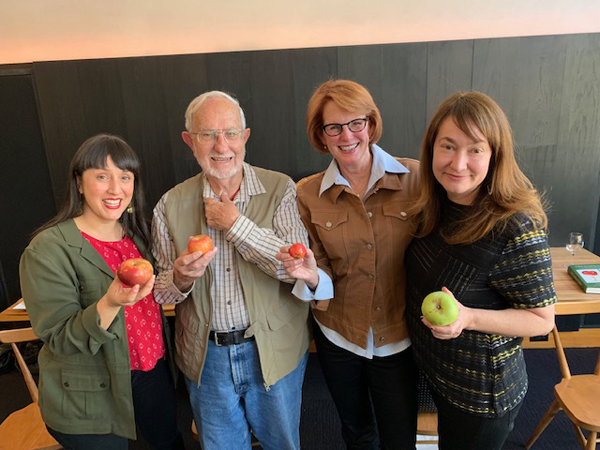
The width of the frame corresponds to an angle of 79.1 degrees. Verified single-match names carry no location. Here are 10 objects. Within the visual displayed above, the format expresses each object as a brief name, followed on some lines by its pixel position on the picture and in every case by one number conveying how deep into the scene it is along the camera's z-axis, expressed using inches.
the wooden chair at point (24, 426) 70.6
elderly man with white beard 53.6
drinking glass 109.6
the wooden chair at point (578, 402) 70.5
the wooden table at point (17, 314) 92.6
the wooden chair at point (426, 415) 69.3
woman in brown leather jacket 56.9
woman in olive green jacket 50.0
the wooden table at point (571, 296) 82.6
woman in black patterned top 44.8
